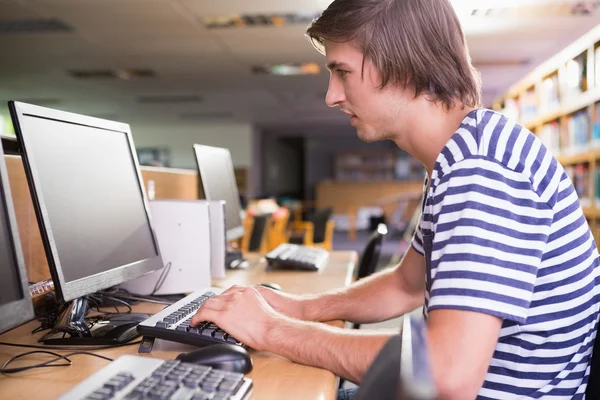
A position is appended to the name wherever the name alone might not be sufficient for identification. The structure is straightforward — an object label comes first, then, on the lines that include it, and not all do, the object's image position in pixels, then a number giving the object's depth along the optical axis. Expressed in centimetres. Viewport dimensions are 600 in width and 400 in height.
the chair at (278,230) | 571
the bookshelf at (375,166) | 1433
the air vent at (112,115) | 1084
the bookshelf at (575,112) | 344
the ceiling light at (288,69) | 688
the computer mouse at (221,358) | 77
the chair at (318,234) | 614
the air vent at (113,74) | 702
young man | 76
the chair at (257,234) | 375
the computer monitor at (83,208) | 93
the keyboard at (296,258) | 206
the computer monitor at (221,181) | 206
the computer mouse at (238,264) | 212
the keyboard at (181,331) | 93
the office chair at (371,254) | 196
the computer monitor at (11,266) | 81
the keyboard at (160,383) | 64
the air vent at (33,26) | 495
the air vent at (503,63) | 666
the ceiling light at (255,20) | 488
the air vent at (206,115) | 1088
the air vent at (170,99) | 884
